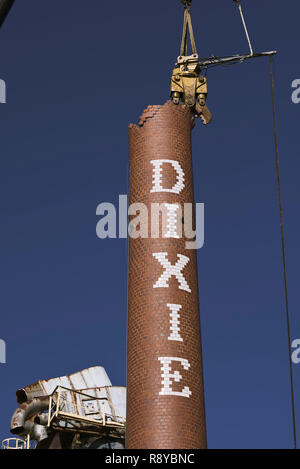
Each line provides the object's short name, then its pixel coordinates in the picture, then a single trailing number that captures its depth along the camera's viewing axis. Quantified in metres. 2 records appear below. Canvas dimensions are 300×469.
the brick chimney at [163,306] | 27.09
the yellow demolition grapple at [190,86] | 34.31
